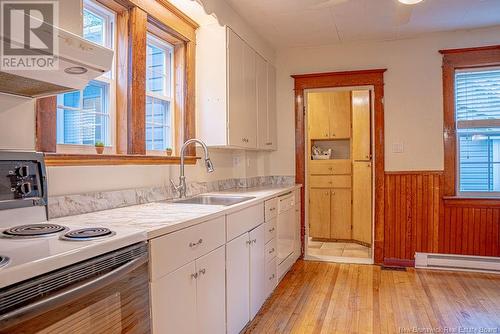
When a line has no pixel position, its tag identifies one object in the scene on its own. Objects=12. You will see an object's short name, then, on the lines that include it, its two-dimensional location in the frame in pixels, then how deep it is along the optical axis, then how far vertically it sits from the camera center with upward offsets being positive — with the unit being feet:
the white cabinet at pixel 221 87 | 9.29 +2.06
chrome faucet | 8.25 -0.40
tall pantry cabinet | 15.62 -0.41
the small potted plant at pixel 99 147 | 6.53 +0.33
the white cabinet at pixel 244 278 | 6.81 -2.39
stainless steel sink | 8.51 -0.84
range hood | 3.87 +1.14
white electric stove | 2.78 -0.80
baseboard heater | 11.69 -3.29
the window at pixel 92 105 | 6.22 +1.11
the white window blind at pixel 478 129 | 11.92 +1.12
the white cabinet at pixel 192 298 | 4.62 -1.94
